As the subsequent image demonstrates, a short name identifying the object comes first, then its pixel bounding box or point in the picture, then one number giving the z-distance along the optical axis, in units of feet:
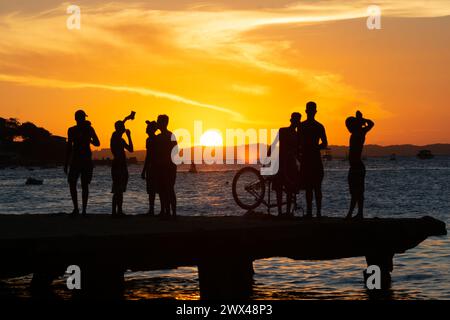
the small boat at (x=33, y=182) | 377.85
